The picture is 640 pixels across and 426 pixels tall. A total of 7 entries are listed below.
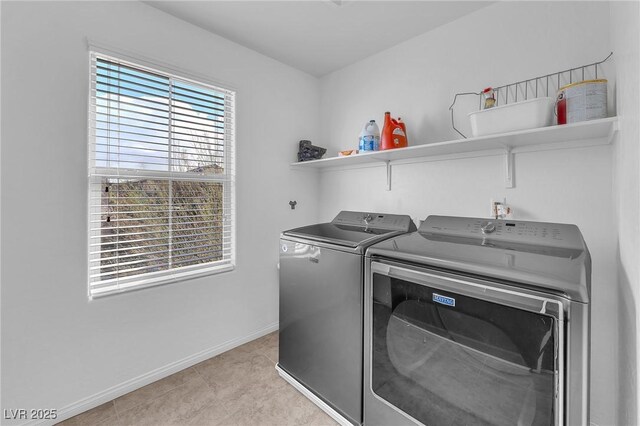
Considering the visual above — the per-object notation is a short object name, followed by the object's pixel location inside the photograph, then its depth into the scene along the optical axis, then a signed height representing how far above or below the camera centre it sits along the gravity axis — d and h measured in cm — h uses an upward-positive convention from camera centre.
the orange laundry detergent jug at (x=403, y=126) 207 +66
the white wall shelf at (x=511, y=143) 131 +41
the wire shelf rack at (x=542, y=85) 147 +75
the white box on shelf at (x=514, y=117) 140 +51
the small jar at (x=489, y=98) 162 +68
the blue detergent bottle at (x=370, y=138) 213 +59
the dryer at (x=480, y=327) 92 -45
